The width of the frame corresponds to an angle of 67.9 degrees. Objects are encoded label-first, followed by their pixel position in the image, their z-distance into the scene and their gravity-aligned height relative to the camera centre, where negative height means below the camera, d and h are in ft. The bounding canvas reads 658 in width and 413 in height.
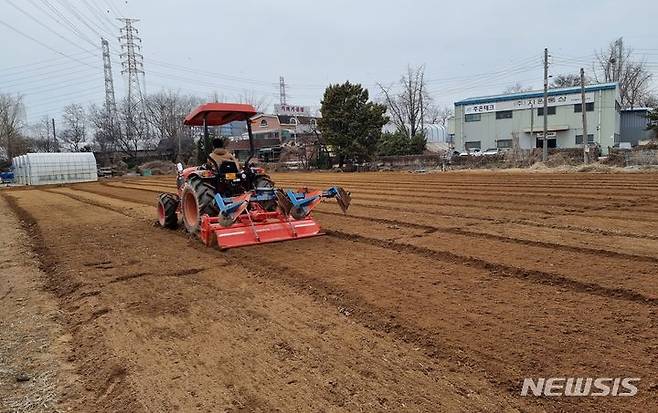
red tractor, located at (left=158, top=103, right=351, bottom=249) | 24.36 -1.93
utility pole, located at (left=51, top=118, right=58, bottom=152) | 223.10 +13.79
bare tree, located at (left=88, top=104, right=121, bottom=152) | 196.95 +15.52
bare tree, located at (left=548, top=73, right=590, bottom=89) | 215.92 +32.16
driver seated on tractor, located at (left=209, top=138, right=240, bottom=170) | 28.25 +0.71
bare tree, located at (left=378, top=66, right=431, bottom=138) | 212.23 +22.13
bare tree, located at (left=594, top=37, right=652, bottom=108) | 200.44 +30.89
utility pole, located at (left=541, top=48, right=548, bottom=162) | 104.12 +11.45
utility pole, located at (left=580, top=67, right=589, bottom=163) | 110.46 +11.41
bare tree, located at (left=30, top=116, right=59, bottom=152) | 230.46 +17.77
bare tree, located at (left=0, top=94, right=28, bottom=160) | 200.03 +18.47
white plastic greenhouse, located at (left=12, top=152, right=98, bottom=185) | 120.47 +1.11
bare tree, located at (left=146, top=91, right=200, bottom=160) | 200.72 +22.98
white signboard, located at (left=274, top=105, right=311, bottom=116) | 272.51 +29.79
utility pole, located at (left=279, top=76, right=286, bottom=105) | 316.40 +46.63
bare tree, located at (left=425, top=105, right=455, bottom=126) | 288.69 +24.10
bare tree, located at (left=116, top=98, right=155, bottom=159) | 198.70 +16.65
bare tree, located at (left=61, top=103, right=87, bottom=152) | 241.35 +20.03
